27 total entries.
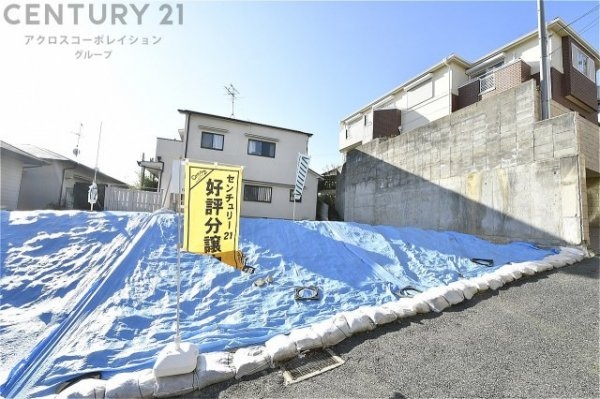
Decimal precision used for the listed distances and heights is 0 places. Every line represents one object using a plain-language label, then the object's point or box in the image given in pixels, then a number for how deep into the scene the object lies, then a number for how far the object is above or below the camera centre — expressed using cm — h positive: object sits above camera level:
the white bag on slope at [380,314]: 328 -112
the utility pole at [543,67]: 707 +468
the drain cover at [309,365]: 252 -142
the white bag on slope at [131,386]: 217 -142
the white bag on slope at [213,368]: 238 -138
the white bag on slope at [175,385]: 223 -144
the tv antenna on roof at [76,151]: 1720 +371
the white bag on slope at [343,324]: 308 -118
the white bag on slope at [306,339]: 281 -126
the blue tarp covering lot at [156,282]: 265 -95
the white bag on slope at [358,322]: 314 -117
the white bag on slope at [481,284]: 423 -88
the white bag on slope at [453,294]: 384 -98
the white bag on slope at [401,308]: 346 -109
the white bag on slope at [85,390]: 209 -142
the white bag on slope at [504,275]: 454 -78
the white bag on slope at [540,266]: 498 -66
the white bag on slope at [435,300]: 368 -102
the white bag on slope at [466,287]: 403 -91
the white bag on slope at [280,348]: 268 -131
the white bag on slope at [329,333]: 293 -124
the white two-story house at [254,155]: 1239 +292
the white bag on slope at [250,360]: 249 -136
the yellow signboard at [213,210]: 273 +5
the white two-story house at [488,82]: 1137 +723
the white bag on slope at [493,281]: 435 -85
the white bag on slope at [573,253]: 563 -44
